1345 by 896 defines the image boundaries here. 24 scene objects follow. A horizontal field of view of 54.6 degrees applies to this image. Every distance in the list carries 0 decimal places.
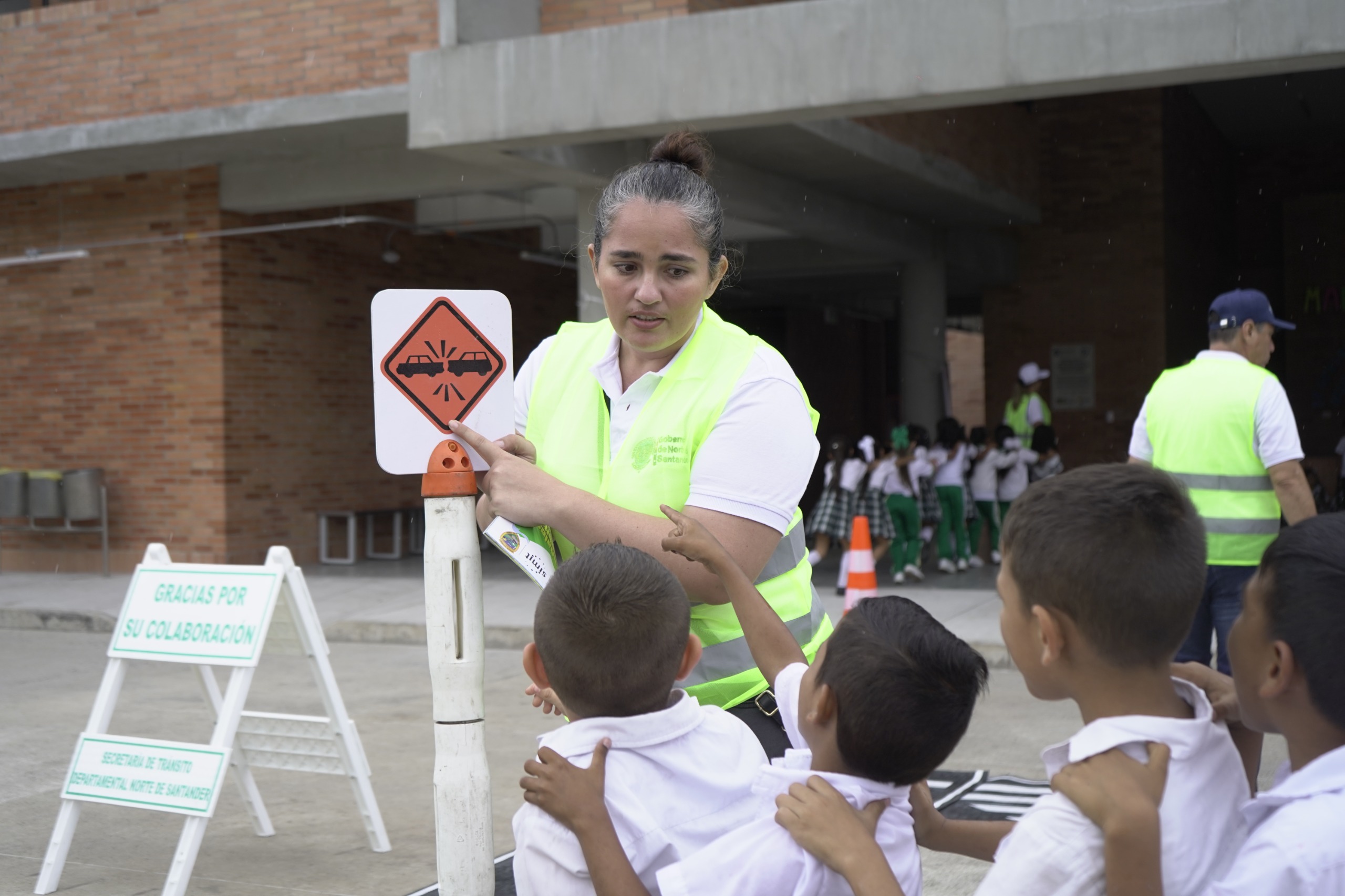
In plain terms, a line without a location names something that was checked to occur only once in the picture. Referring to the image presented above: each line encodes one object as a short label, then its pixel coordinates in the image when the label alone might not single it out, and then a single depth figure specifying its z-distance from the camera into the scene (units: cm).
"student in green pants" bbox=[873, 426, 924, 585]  1241
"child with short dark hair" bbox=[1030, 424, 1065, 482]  1384
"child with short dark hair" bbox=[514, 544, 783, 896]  194
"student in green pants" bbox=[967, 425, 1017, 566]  1352
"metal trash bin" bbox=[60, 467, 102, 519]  1444
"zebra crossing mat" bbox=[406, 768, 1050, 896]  487
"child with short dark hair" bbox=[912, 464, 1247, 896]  160
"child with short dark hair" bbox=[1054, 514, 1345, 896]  153
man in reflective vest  466
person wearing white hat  1562
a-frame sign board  412
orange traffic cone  912
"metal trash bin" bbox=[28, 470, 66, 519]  1450
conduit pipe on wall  1372
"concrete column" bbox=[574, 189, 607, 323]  1146
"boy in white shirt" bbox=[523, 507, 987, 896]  177
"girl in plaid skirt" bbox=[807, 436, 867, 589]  1236
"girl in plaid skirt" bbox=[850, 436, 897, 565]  1242
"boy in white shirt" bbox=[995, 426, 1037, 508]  1360
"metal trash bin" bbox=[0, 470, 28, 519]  1459
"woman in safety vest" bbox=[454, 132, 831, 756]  223
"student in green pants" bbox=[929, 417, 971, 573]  1323
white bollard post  263
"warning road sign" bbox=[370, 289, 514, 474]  257
